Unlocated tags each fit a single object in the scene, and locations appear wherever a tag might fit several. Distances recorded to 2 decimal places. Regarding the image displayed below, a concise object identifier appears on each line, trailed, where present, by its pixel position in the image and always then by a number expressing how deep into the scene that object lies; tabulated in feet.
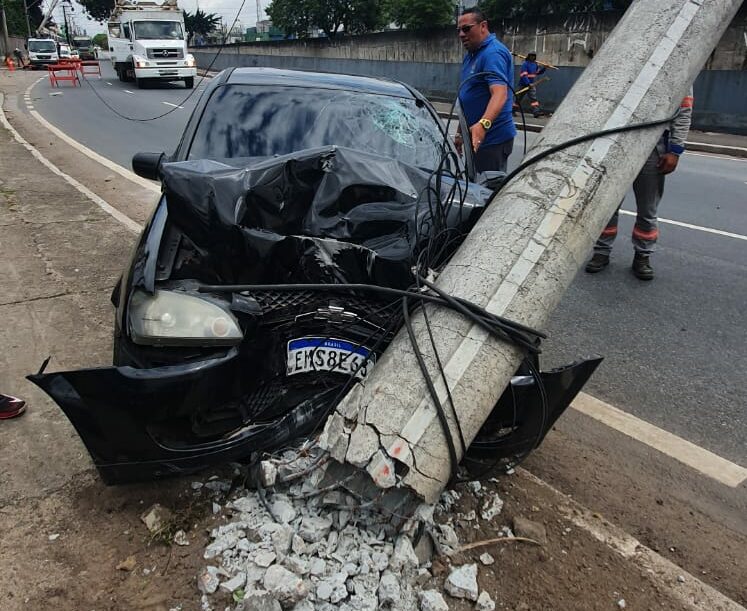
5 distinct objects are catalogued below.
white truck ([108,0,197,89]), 87.04
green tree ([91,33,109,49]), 330.95
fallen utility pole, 6.64
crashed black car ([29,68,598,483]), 7.19
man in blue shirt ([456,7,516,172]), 16.94
